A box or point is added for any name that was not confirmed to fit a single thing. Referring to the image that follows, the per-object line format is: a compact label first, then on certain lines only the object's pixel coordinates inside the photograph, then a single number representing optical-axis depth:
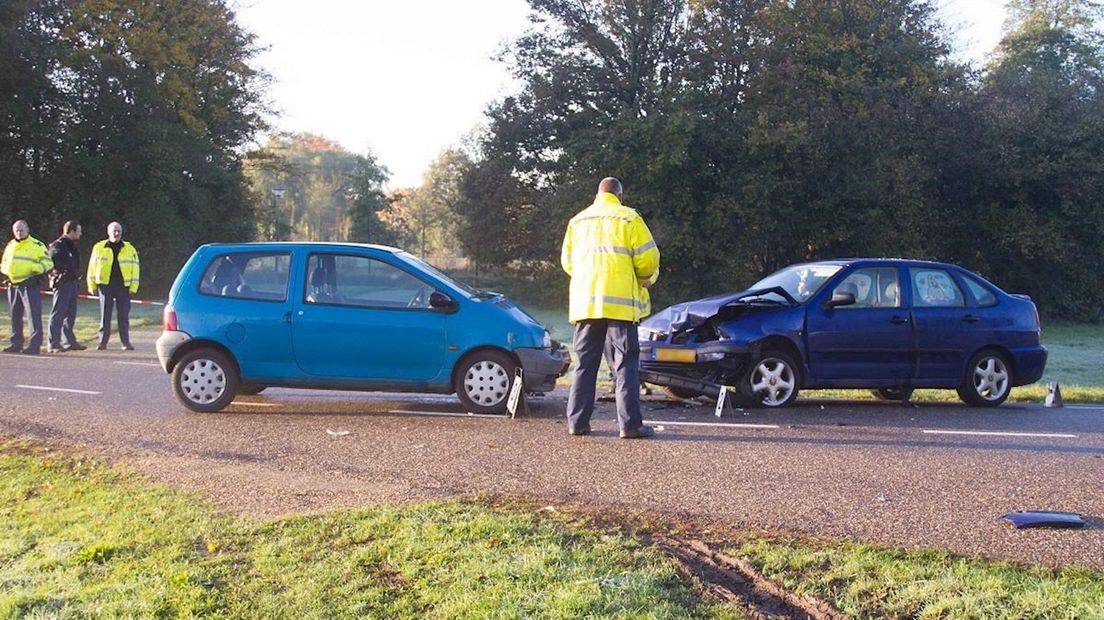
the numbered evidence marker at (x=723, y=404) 9.66
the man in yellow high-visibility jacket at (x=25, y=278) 14.41
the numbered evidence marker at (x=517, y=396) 9.27
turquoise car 9.34
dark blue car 10.19
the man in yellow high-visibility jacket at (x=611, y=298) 8.10
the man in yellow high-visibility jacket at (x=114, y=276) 15.34
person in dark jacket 14.82
